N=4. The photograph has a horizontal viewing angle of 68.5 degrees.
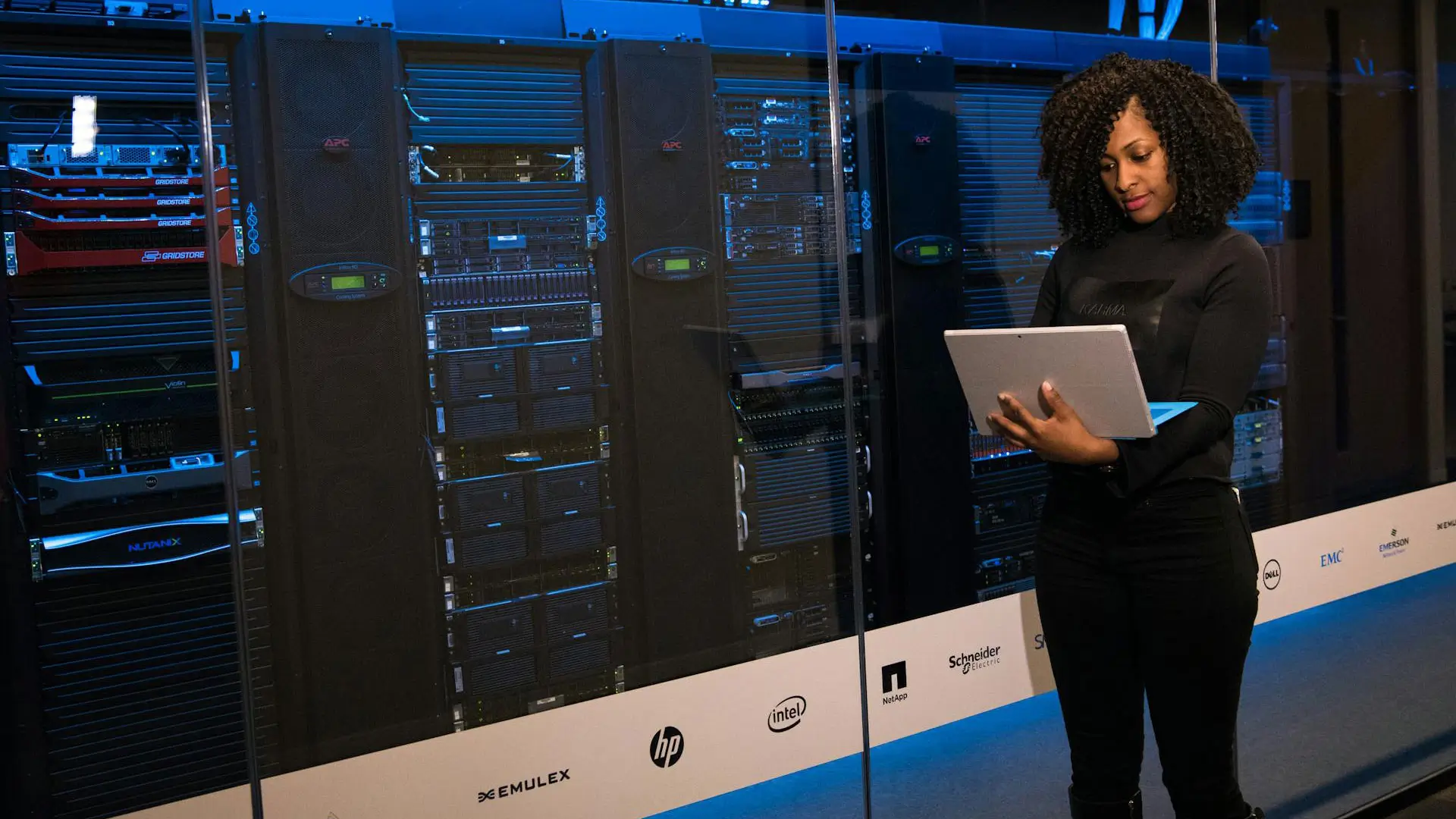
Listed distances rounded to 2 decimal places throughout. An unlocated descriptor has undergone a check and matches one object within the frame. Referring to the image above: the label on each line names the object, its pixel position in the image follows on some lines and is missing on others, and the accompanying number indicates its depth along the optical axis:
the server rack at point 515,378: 2.02
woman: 1.48
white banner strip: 1.84
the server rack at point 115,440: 1.70
